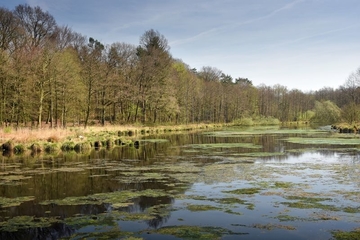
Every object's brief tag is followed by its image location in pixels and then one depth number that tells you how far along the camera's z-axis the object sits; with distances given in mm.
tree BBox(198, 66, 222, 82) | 76125
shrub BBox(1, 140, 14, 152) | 21141
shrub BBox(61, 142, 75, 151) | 22484
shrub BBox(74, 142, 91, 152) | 22344
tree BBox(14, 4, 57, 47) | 39656
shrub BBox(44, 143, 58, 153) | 21580
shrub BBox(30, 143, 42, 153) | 21175
